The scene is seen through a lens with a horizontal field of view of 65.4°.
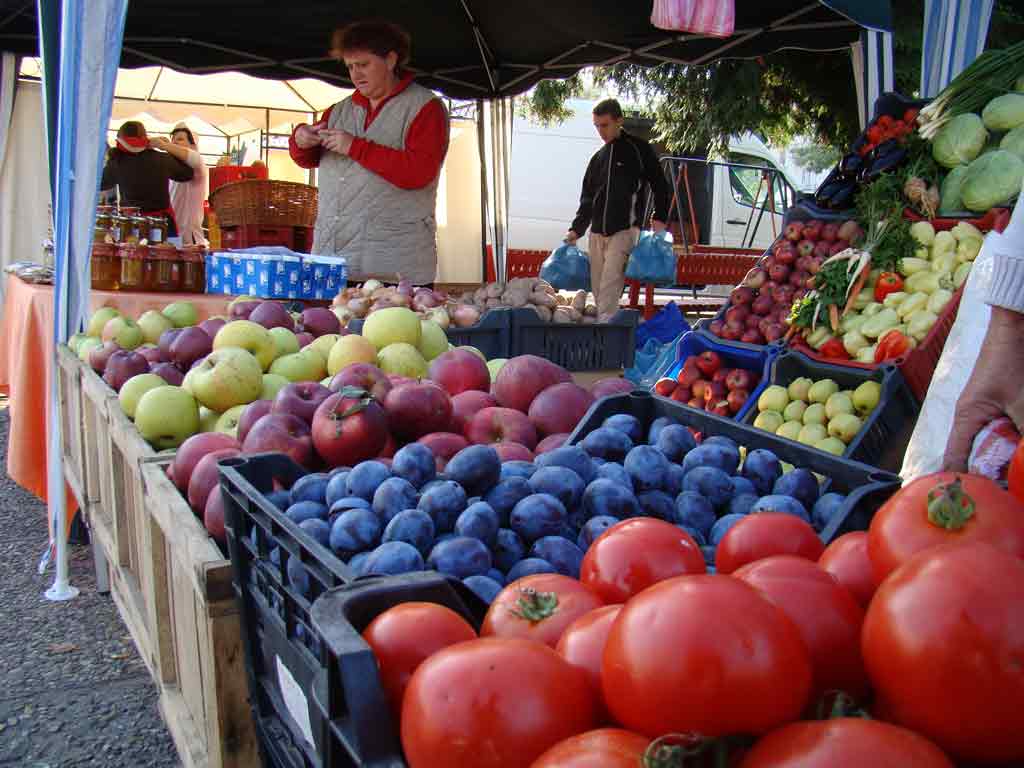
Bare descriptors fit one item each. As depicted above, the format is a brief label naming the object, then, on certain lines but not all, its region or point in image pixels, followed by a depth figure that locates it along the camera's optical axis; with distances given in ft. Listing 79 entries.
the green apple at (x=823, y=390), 11.91
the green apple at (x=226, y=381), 7.46
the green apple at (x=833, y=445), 11.30
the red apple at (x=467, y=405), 6.42
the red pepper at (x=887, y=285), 12.22
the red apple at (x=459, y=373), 7.29
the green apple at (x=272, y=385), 7.81
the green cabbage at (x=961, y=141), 12.60
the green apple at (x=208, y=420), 7.60
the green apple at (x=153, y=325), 10.64
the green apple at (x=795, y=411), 12.03
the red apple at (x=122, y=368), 8.55
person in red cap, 22.93
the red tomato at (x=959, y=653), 1.82
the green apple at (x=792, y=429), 11.73
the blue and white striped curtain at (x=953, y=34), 15.33
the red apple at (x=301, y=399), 6.01
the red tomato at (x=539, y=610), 2.76
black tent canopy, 19.20
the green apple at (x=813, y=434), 11.44
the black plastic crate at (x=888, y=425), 10.40
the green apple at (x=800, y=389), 12.25
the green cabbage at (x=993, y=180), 11.80
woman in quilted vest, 14.07
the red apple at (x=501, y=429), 6.07
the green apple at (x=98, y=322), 10.98
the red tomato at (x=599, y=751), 1.88
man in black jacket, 22.29
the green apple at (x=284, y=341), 8.97
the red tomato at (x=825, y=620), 2.29
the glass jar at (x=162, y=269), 13.53
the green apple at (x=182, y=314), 11.48
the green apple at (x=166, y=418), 7.10
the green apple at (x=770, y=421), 12.09
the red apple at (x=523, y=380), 6.66
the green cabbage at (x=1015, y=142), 12.17
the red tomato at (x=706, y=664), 1.90
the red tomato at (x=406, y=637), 2.52
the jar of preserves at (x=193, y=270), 13.98
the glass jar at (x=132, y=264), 13.25
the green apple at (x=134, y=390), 7.65
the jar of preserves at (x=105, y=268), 13.23
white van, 40.73
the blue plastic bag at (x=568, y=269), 27.22
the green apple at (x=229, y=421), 7.22
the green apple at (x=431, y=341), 9.34
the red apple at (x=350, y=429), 5.37
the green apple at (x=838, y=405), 11.39
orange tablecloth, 12.78
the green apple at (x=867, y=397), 11.00
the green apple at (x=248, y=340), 8.29
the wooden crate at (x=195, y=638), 4.37
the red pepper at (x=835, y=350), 12.17
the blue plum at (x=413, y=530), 3.76
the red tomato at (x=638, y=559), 2.99
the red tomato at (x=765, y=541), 3.19
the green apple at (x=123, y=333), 10.03
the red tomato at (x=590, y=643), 2.37
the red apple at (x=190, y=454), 5.85
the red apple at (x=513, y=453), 5.41
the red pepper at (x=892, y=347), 11.02
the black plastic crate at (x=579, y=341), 13.07
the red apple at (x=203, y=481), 5.39
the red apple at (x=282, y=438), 5.59
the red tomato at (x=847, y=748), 1.73
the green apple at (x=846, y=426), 11.09
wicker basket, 17.62
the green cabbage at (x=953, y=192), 12.58
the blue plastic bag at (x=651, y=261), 24.11
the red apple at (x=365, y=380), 6.42
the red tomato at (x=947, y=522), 2.35
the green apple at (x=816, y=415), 11.75
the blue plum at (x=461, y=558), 3.59
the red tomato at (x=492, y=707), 2.12
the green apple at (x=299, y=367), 8.34
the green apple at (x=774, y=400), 12.34
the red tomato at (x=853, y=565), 2.73
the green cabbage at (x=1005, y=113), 12.62
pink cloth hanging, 13.19
